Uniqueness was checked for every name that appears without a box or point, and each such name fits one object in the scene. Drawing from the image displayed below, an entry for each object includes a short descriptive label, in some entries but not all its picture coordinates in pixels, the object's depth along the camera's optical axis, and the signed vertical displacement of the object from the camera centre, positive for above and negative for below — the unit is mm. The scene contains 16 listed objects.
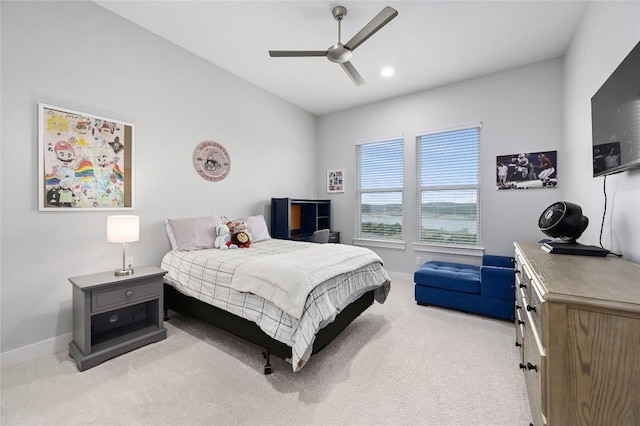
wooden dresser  808 -465
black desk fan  1671 -106
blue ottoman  2756 -860
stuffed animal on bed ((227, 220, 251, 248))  3086 -249
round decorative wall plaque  3336 +714
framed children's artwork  2197 +494
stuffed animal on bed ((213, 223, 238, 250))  2990 -299
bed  1813 -648
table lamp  2250 -145
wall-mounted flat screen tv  1303 +541
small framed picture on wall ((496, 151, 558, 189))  3297 +561
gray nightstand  2014 -932
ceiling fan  2137 +1536
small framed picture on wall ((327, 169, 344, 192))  5098 +655
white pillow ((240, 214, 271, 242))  3545 -199
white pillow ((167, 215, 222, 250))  2904 -222
